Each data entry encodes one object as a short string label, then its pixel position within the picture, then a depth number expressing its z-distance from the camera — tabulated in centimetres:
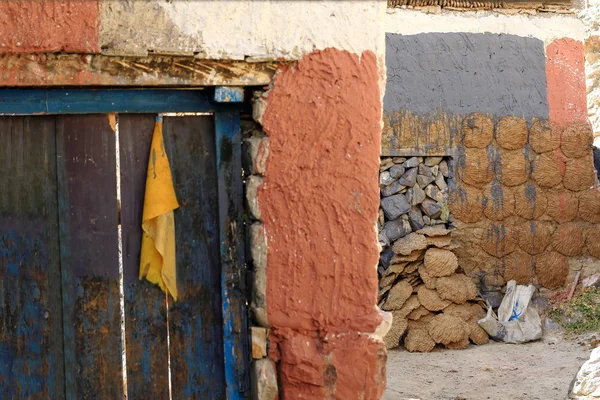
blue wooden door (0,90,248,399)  316
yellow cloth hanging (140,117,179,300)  329
